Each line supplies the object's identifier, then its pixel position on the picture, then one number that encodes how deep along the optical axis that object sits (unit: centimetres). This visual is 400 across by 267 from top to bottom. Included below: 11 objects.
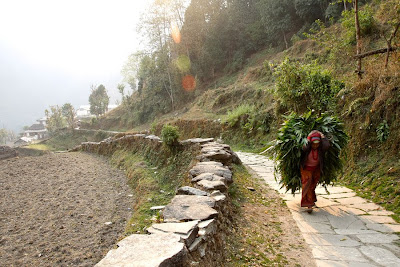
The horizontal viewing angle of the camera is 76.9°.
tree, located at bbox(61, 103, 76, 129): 4892
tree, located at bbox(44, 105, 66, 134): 5719
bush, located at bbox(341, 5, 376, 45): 1247
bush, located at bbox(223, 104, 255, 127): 1259
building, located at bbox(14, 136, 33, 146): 7866
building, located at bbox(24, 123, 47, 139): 9388
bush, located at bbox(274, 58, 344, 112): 754
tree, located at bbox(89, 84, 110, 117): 6228
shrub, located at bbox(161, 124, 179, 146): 884
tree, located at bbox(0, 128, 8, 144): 9933
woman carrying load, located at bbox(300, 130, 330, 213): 421
